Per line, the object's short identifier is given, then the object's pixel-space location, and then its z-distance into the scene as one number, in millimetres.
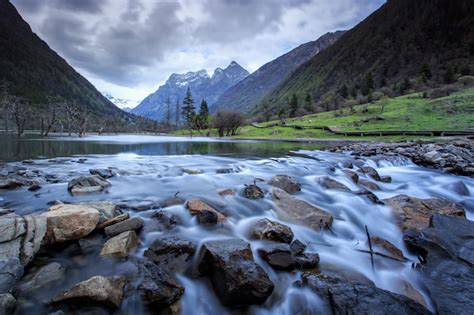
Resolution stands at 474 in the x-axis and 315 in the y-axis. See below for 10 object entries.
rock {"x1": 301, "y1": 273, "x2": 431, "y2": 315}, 3611
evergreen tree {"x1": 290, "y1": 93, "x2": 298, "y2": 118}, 98756
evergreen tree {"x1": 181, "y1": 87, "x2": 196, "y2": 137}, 90125
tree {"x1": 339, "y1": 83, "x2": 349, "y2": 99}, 109900
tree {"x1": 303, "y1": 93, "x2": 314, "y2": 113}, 99350
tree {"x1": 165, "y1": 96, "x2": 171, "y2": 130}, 137538
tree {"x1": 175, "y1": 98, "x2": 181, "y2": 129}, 133175
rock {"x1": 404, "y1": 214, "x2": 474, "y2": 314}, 3948
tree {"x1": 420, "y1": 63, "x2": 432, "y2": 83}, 91469
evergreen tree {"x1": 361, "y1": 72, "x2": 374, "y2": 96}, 101019
